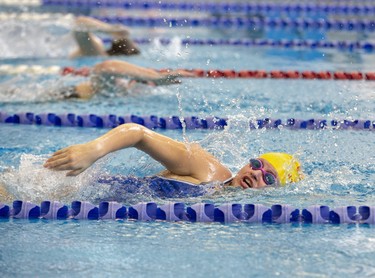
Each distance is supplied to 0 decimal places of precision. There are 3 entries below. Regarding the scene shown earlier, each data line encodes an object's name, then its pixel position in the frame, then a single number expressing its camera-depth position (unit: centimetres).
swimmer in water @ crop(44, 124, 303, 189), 586
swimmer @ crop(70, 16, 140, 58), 1277
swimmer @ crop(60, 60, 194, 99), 1042
